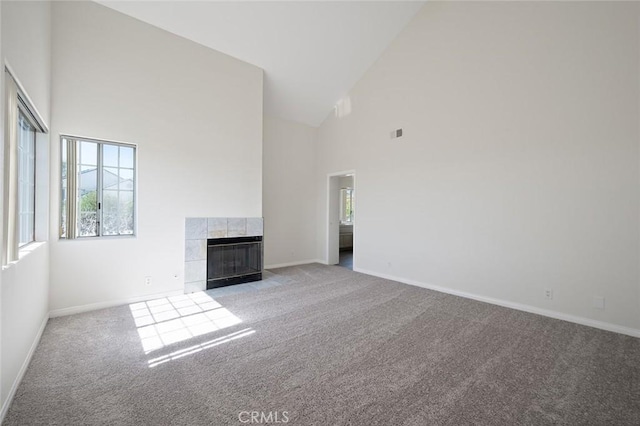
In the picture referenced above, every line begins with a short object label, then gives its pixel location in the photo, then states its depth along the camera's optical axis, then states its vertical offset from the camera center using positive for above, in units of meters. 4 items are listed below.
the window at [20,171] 1.84 +0.37
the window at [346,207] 9.35 +0.27
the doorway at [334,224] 6.60 -0.23
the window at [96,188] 3.39 +0.35
